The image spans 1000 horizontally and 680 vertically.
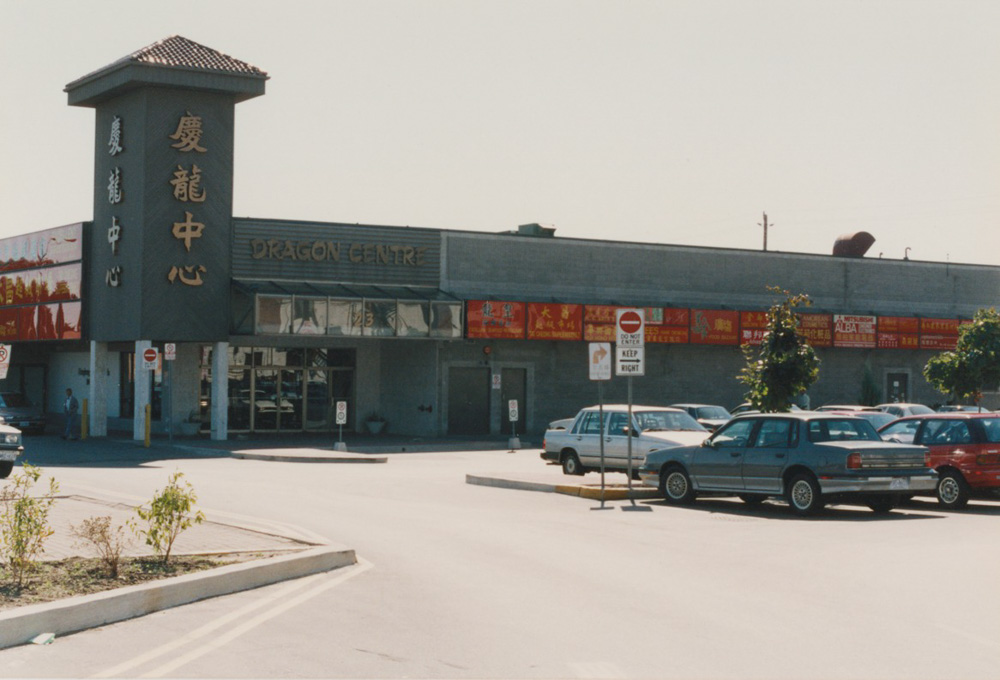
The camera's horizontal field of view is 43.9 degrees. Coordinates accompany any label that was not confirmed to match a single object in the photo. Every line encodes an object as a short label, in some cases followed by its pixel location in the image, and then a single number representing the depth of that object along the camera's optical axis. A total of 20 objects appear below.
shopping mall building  40.50
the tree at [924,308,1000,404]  41.47
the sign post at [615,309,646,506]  22.03
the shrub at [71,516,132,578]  11.08
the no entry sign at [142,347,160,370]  37.47
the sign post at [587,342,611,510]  22.88
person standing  39.88
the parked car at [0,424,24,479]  24.94
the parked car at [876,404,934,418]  36.25
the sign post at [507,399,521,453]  39.41
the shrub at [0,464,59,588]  10.52
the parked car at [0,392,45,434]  44.19
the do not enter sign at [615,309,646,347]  22.19
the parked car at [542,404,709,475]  24.62
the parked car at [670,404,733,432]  36.09
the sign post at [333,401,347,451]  36.22
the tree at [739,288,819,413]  32.19
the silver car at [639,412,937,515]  18.75
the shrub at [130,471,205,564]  11.87
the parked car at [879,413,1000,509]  20.56
